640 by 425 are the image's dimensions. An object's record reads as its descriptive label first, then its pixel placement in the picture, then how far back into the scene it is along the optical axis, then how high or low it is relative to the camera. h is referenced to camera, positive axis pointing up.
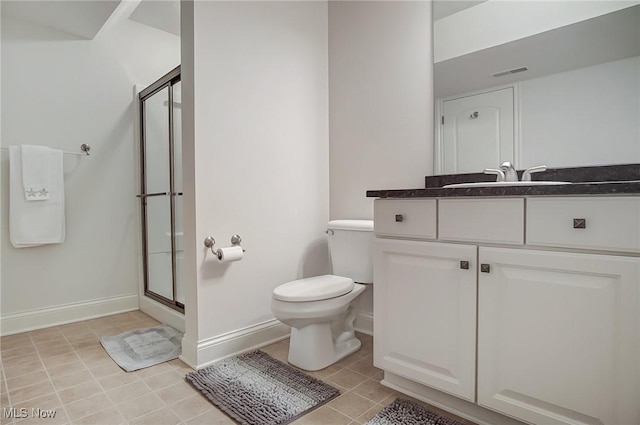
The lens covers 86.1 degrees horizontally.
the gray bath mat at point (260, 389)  1.41 -0.84
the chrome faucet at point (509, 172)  1.53 +0.15
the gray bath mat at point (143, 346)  1.88 -0.84
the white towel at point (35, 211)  2.29 -0.02
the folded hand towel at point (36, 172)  2.30 +0.25
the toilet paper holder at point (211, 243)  1.82 -0.19
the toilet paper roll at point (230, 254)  1.81 -0.25
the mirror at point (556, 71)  1.43 +0.63
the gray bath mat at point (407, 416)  1.33 -0.84
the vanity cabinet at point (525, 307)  0.99 -0.35
